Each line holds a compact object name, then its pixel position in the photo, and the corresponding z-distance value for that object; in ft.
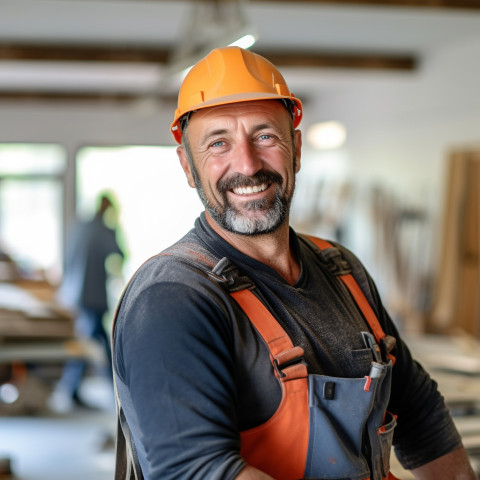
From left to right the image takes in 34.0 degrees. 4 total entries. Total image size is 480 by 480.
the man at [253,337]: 4.74
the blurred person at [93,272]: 25.86
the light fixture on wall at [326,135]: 36.94
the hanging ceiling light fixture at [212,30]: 15.07
